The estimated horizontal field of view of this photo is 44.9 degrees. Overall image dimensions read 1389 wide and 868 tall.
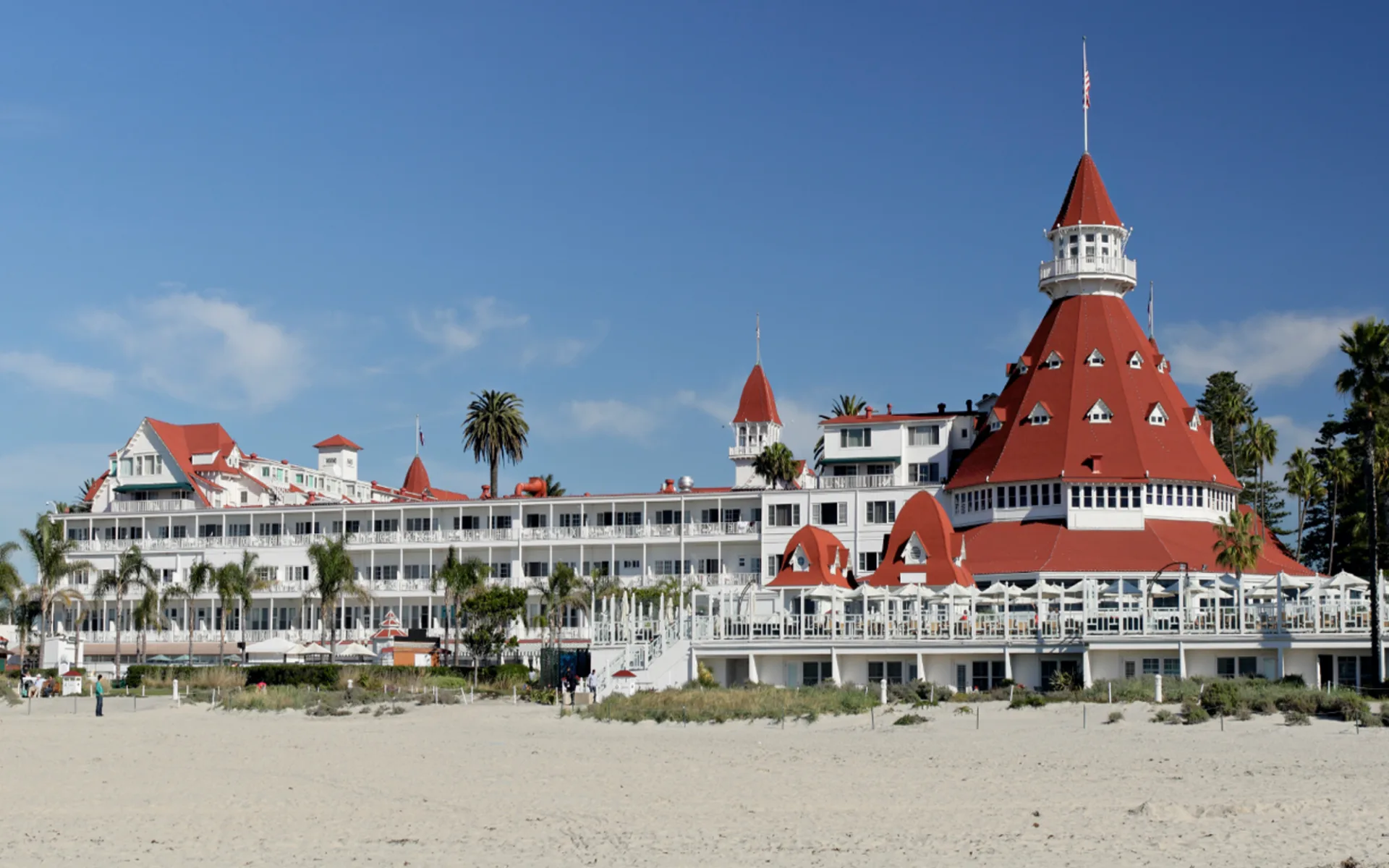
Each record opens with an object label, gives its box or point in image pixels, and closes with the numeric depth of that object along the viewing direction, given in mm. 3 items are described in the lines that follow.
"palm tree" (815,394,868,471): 109562
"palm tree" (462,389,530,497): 96375
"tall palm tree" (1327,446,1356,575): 79562
